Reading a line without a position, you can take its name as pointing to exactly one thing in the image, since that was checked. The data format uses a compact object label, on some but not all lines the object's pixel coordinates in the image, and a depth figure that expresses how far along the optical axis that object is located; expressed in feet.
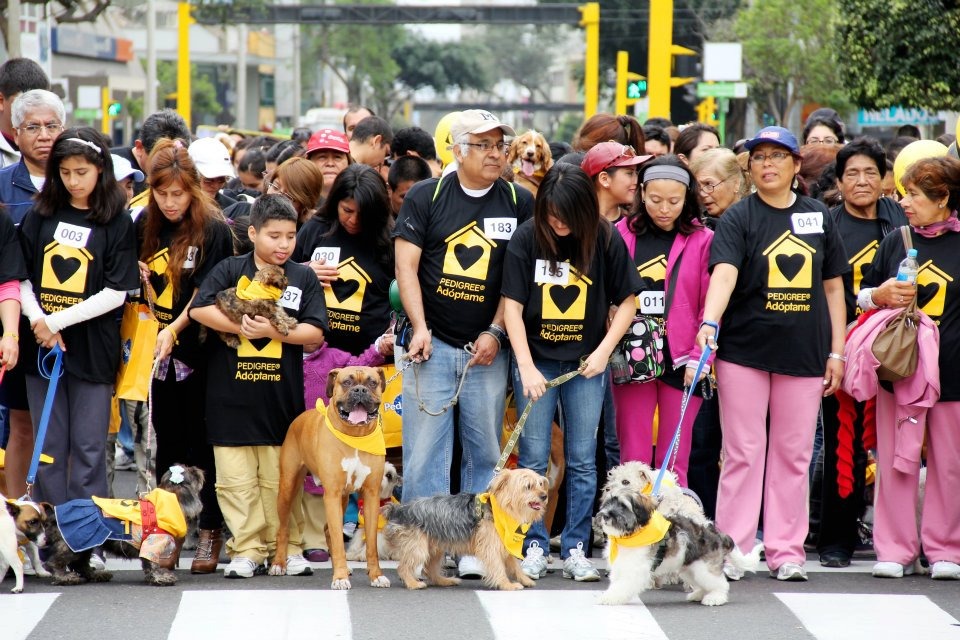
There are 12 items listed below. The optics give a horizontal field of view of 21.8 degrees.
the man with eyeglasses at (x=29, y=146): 47.46
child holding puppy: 44.04
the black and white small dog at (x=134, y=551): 42.21
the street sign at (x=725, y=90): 130.24
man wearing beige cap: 44.14
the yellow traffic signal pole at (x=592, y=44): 204.59
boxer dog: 41.95
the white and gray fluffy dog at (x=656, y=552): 39.64
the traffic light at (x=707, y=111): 189.47
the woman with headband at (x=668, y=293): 46.37
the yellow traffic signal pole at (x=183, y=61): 183.48
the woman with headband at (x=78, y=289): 44.68
